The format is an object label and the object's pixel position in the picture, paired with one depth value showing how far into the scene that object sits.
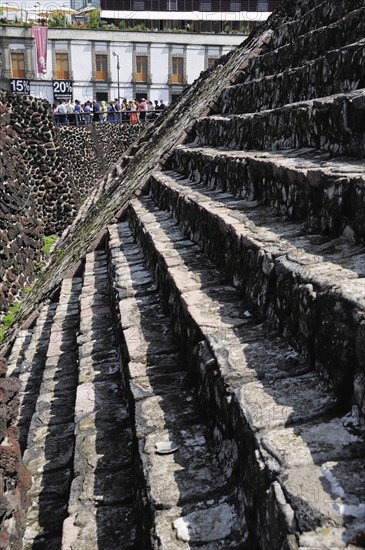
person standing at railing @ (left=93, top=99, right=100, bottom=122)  25.09
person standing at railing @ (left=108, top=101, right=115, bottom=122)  25.39
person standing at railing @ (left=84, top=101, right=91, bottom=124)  24.67
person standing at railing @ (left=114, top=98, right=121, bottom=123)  25.59
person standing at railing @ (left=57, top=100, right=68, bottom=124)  23.95
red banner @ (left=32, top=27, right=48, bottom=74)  34.34
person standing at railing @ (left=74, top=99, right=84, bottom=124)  24.22
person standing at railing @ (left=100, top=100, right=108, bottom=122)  25.28
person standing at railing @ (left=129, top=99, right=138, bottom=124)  26.00
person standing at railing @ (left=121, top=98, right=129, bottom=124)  25.86
